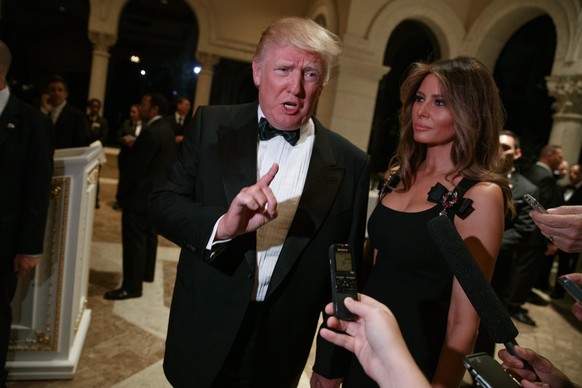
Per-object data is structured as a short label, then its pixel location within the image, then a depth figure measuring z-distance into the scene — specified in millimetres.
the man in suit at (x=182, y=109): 6605
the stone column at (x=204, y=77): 11430
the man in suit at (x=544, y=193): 4828
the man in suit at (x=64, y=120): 4977
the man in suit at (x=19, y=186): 2201
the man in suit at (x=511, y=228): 3045
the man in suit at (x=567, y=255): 6148
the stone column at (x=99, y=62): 10453
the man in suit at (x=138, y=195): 3908
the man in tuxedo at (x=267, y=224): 1553
